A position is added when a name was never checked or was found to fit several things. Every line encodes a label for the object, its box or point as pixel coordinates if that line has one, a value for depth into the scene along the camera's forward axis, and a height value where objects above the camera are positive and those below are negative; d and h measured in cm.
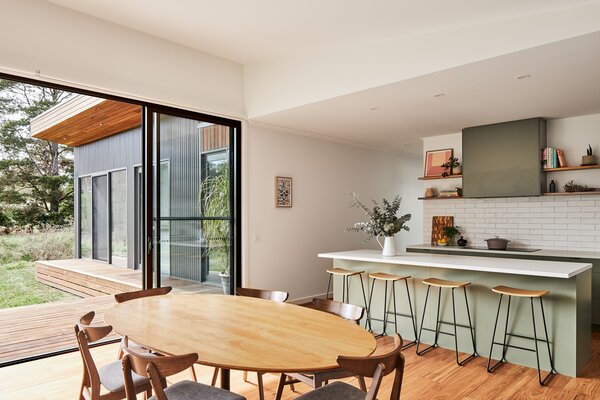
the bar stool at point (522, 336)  344 -111
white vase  454 -50
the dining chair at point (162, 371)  173 -71
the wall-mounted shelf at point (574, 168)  512 +41
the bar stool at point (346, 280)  464 -92
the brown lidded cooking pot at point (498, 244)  571 -58
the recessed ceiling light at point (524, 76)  369 +110
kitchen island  353 -91
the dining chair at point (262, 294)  318 -72
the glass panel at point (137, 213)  743 -19
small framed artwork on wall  593 +15
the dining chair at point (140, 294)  311 -72
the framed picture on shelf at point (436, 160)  657 +66
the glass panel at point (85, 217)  702 -24
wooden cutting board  658 -38
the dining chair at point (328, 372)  231 -94
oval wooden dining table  180 -68
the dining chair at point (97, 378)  216 -96
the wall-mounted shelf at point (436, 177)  636 +37
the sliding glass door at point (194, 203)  474 -1
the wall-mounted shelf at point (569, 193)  511 +9
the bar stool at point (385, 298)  433 -107
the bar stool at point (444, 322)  390 -118
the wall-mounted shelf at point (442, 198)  641 +5
